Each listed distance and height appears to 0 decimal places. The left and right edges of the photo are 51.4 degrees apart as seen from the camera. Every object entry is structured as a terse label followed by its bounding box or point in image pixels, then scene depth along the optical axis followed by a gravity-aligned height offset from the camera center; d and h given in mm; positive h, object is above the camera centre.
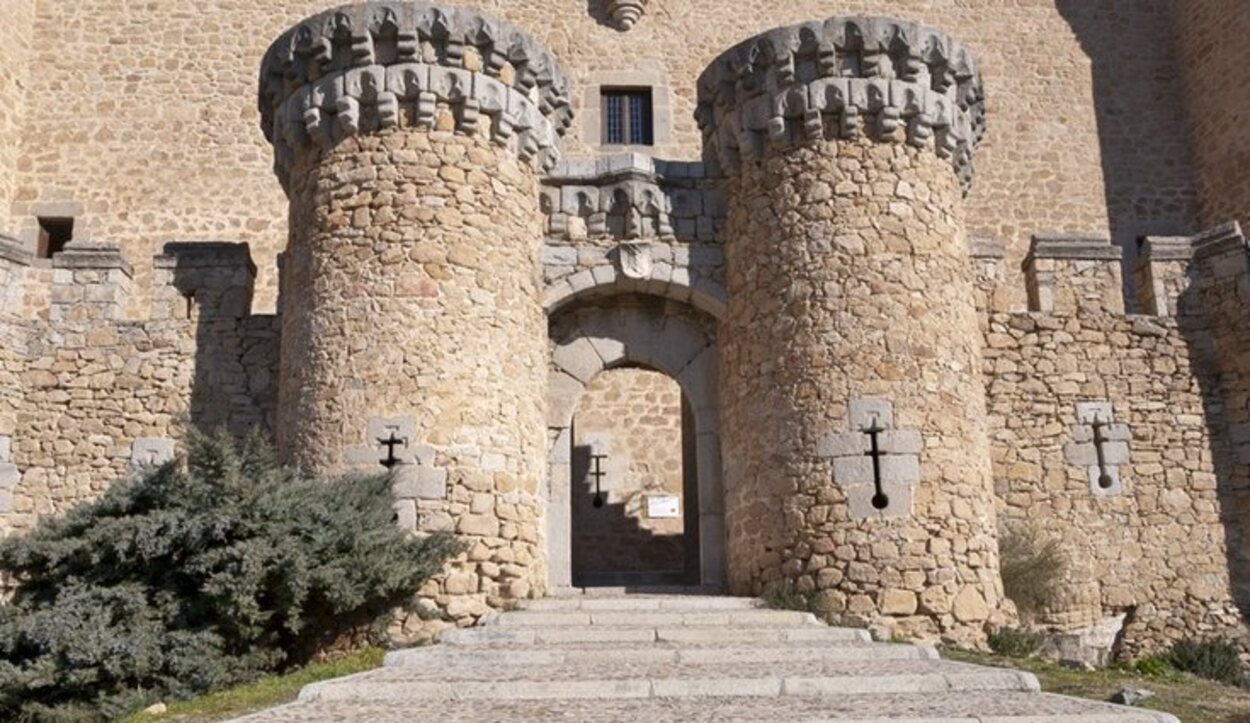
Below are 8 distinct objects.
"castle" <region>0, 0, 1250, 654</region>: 10016 +1960
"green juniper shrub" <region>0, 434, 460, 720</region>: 7727 -24
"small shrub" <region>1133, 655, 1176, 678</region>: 9230 -785
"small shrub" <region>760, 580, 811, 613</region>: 9820 -233
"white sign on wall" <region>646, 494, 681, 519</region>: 15516 +751
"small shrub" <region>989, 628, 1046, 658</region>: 9656 -584
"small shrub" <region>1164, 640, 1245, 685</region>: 10599 -820
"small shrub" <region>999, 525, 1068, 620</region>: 11016 -70
